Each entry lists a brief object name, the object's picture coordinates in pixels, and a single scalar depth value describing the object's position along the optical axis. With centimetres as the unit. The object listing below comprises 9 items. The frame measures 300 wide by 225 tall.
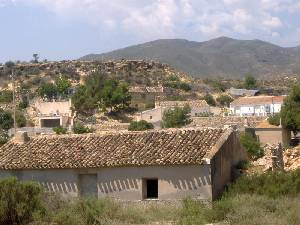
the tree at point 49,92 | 9106
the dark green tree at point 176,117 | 6538
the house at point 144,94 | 8964
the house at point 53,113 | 7229
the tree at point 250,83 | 10862
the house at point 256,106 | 7975
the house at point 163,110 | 7269
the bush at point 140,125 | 5892
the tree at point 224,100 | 9469
